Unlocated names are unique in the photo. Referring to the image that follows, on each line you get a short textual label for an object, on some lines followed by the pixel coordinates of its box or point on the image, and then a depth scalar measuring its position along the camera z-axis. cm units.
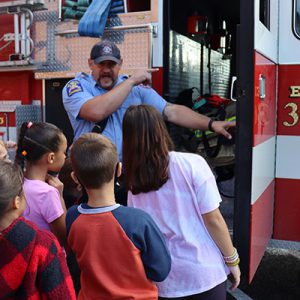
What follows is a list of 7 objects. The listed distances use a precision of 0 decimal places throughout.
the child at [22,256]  131
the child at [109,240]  162
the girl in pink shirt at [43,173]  195
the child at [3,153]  216
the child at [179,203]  179
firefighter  267
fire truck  225
